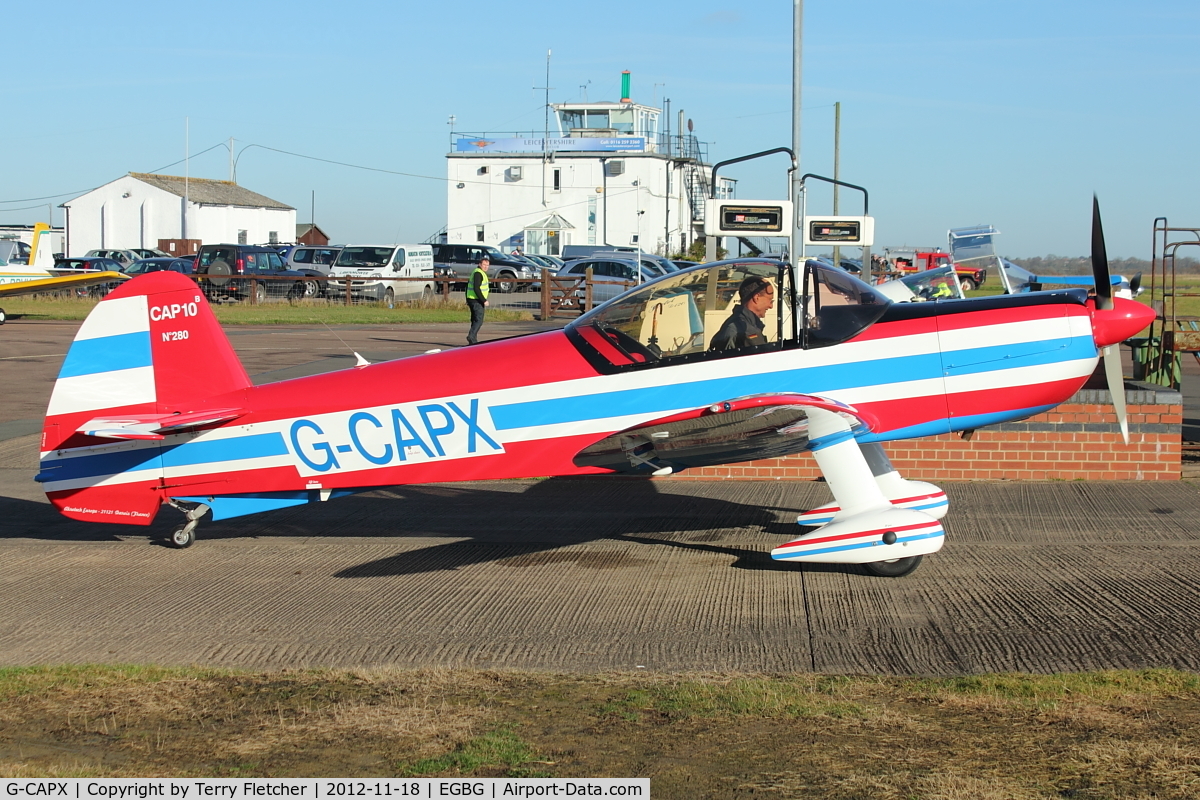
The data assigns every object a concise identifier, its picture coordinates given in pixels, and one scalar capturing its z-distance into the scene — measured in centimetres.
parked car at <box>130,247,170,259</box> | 5476
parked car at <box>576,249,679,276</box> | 3906
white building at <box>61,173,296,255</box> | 7394
